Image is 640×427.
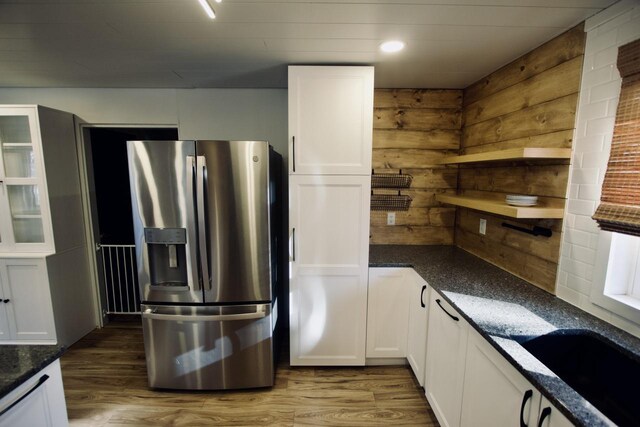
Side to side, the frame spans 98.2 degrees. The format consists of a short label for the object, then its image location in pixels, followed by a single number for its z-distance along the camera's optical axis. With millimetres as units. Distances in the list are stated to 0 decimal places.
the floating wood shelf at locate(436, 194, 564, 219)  1490
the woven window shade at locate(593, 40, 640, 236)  1122
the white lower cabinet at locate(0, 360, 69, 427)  871
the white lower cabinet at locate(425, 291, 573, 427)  947
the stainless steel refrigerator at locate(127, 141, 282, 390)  1759
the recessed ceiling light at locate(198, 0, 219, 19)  949
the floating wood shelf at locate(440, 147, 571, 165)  1437
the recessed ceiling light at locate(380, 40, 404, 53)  1614
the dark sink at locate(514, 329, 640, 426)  1031
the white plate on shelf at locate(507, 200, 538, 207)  1589
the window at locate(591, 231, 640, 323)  1247
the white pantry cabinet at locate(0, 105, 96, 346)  2275
